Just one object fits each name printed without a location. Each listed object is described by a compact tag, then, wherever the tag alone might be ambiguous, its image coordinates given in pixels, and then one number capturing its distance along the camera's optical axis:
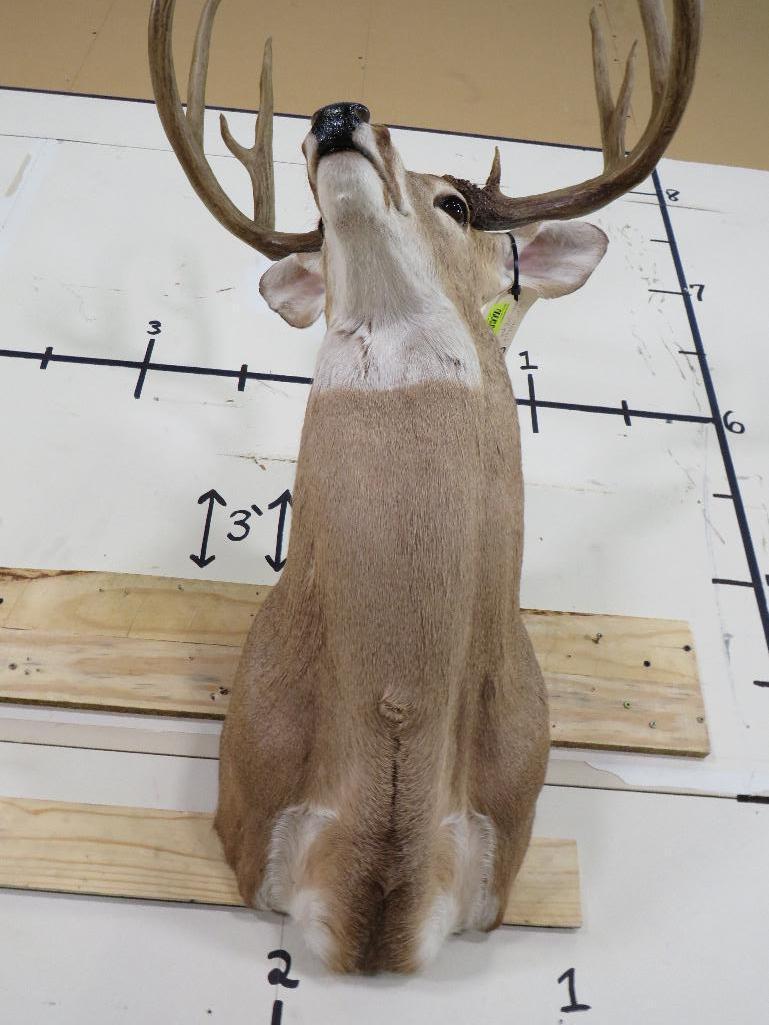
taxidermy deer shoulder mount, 1.15
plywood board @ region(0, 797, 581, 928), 1.49
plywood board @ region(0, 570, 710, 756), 1.66
